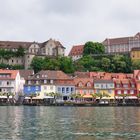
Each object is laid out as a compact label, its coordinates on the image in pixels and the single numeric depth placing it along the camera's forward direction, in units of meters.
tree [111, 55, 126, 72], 112.04
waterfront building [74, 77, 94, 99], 91.51
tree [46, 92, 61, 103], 88.69
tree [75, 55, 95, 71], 117.77
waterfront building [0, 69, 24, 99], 92.56
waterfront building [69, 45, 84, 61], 148.14
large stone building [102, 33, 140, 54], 148.15
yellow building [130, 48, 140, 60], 130.80
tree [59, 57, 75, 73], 110.42
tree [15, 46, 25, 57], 124.97
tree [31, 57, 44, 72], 114.97
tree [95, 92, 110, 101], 88.03
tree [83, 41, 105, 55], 131.84
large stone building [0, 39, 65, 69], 125.30
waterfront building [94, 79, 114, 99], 92.23
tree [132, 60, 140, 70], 117.16
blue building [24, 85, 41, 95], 90.95
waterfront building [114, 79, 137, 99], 91.94
